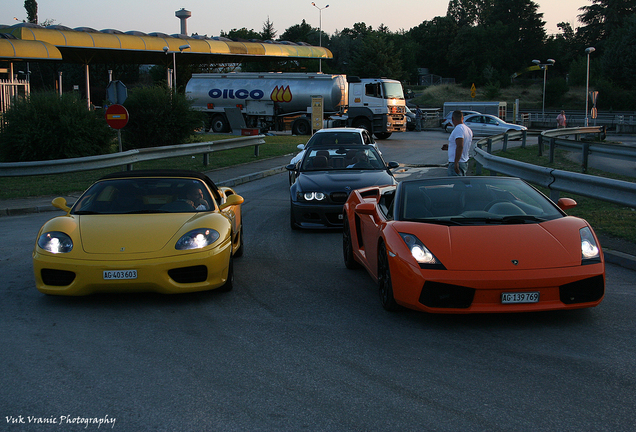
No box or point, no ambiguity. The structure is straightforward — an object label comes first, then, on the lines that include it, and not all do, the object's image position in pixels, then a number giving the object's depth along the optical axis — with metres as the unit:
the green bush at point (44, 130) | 19.75
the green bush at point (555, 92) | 79.19
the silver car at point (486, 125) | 39.06
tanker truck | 36.12
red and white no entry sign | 16.02
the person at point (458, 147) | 12.07
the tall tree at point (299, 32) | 126.00
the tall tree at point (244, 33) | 120.99
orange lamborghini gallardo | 4.99
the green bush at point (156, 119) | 24.80
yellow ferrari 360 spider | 5.82
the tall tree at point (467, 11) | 128.25
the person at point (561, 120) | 42.21
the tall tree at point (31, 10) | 105.56
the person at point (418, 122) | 49.09
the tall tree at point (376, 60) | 84.25
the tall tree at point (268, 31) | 118.88
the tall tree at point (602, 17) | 99.00
